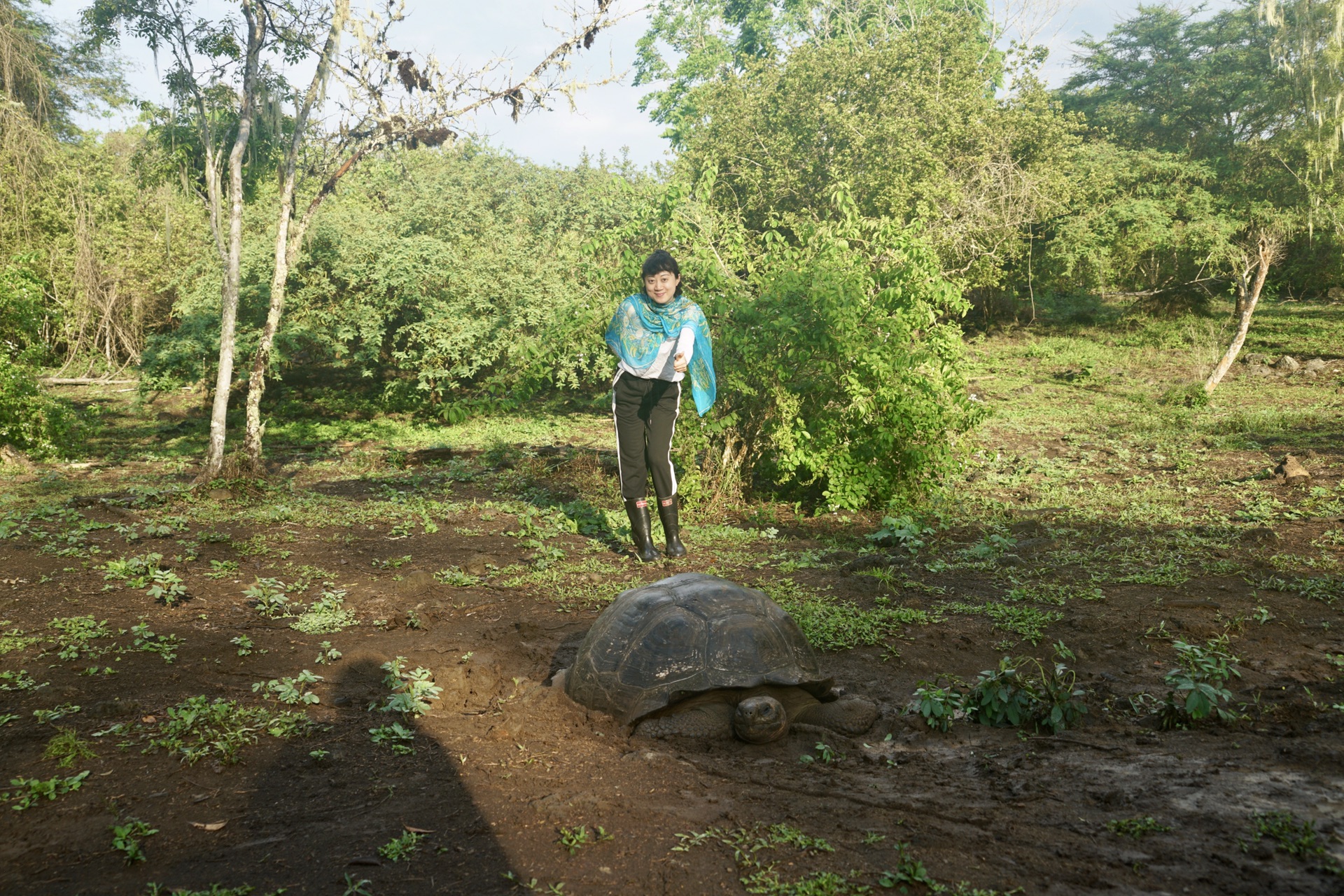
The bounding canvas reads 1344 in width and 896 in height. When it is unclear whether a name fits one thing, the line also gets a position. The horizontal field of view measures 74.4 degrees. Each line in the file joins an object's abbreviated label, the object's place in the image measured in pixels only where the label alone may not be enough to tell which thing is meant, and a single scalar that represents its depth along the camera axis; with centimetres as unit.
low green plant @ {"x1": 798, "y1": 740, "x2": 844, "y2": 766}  352
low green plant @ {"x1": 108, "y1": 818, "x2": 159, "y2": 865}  266
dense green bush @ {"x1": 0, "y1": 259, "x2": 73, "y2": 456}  929
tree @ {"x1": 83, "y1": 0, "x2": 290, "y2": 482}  858
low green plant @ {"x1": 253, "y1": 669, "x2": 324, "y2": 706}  394
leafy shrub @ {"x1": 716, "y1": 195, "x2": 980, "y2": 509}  744
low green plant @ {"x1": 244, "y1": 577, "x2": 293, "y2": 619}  519
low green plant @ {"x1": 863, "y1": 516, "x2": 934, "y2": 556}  675
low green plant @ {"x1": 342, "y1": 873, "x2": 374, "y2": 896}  250
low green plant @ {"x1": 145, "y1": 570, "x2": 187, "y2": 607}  506
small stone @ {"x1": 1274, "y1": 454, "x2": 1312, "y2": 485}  800
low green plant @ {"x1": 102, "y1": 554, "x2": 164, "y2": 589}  541
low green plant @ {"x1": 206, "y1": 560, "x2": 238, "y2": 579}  578
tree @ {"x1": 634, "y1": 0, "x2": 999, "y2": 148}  2891
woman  648
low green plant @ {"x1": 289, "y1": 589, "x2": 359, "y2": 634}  499
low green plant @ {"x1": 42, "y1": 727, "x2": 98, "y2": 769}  319
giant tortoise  375
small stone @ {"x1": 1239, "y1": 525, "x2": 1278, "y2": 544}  623
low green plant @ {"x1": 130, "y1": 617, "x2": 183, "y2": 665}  438
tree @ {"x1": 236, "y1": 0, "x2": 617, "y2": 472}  887
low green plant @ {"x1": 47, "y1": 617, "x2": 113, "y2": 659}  427
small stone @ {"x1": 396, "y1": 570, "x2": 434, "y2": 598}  574
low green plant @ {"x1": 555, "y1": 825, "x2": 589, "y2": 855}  279
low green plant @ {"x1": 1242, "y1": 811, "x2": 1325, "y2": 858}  244
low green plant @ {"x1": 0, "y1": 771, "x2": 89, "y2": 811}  292
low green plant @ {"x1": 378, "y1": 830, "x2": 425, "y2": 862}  272
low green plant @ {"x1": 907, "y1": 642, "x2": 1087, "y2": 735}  364
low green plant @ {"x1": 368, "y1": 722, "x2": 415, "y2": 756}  362
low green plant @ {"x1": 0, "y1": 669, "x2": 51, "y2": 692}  384
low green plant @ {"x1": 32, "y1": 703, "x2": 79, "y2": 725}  353
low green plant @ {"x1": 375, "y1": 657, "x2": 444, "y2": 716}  390
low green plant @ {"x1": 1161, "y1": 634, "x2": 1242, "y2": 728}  336
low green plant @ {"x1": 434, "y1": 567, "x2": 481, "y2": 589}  595
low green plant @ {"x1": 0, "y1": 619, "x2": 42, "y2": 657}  427
